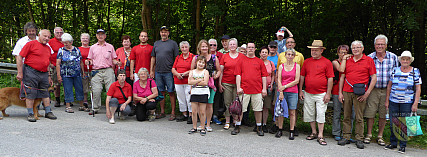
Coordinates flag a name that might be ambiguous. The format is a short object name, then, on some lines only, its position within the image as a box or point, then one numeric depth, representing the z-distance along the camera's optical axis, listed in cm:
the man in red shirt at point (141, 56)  739
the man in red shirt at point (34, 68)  632
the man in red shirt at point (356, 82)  523
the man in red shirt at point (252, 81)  595
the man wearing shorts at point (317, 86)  550
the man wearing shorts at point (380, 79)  531
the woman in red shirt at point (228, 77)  639
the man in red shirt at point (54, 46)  784
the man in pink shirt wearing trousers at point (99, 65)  754
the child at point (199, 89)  595
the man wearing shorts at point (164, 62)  713
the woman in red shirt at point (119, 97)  669
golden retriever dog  651
